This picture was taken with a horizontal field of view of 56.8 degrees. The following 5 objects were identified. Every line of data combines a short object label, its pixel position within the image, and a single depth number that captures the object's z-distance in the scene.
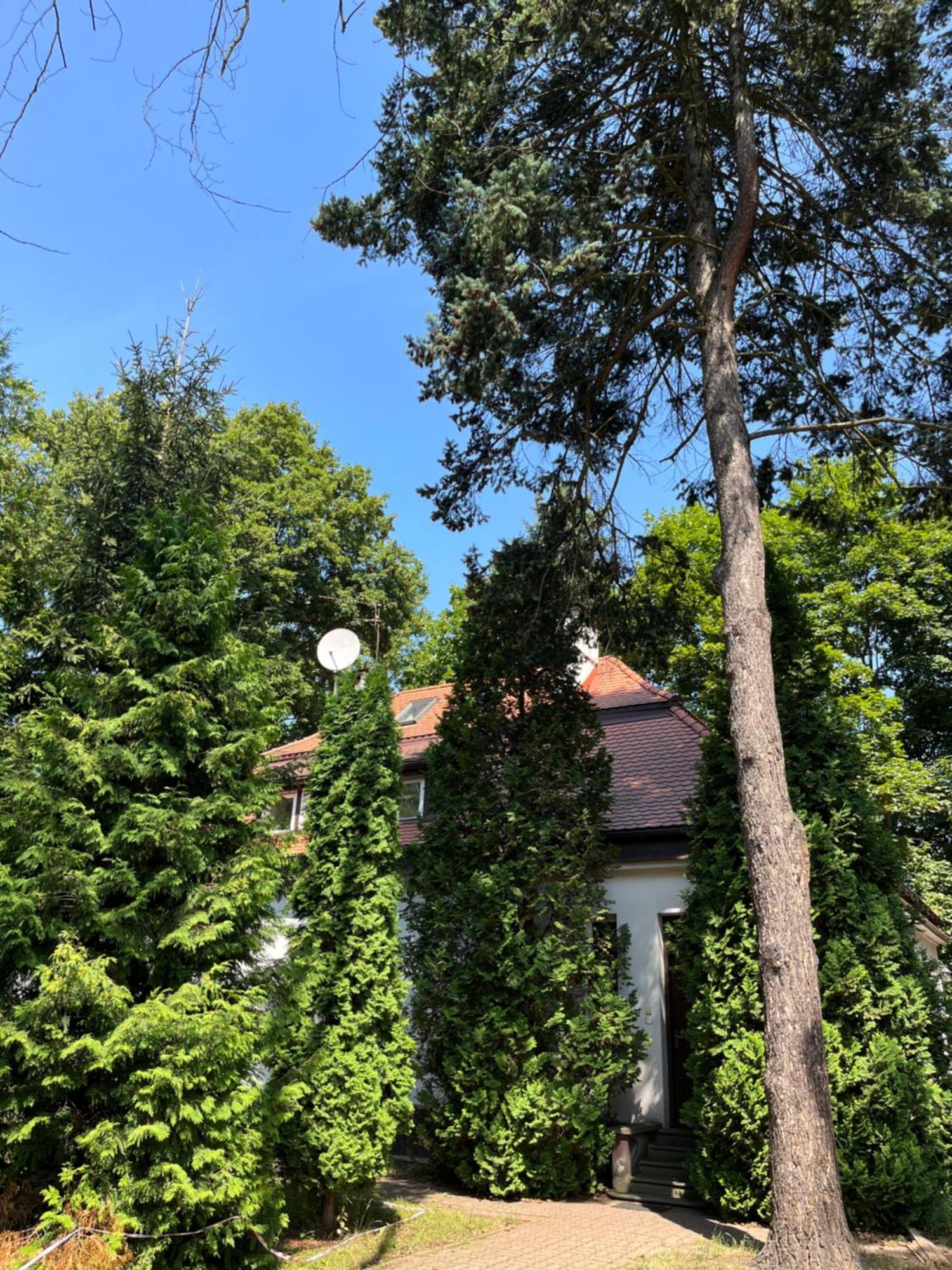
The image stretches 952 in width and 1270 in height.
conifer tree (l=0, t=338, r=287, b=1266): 5.37
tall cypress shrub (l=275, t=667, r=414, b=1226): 7.55
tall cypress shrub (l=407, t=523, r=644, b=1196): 9.17
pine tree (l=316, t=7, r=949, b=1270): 7.07
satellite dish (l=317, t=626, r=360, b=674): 10.88
